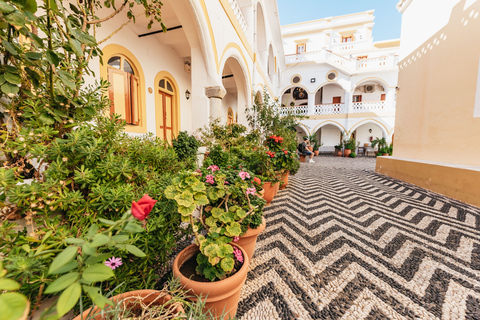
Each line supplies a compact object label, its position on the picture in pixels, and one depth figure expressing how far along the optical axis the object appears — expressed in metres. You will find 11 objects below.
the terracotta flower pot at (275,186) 3.48
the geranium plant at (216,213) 1.17
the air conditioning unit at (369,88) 16.81
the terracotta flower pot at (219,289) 1.08
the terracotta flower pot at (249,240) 1.66
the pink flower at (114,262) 0.95
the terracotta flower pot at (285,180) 4.29
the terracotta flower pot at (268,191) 3.08
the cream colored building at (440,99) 3.72
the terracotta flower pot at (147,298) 0.88
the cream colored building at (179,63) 3.88
